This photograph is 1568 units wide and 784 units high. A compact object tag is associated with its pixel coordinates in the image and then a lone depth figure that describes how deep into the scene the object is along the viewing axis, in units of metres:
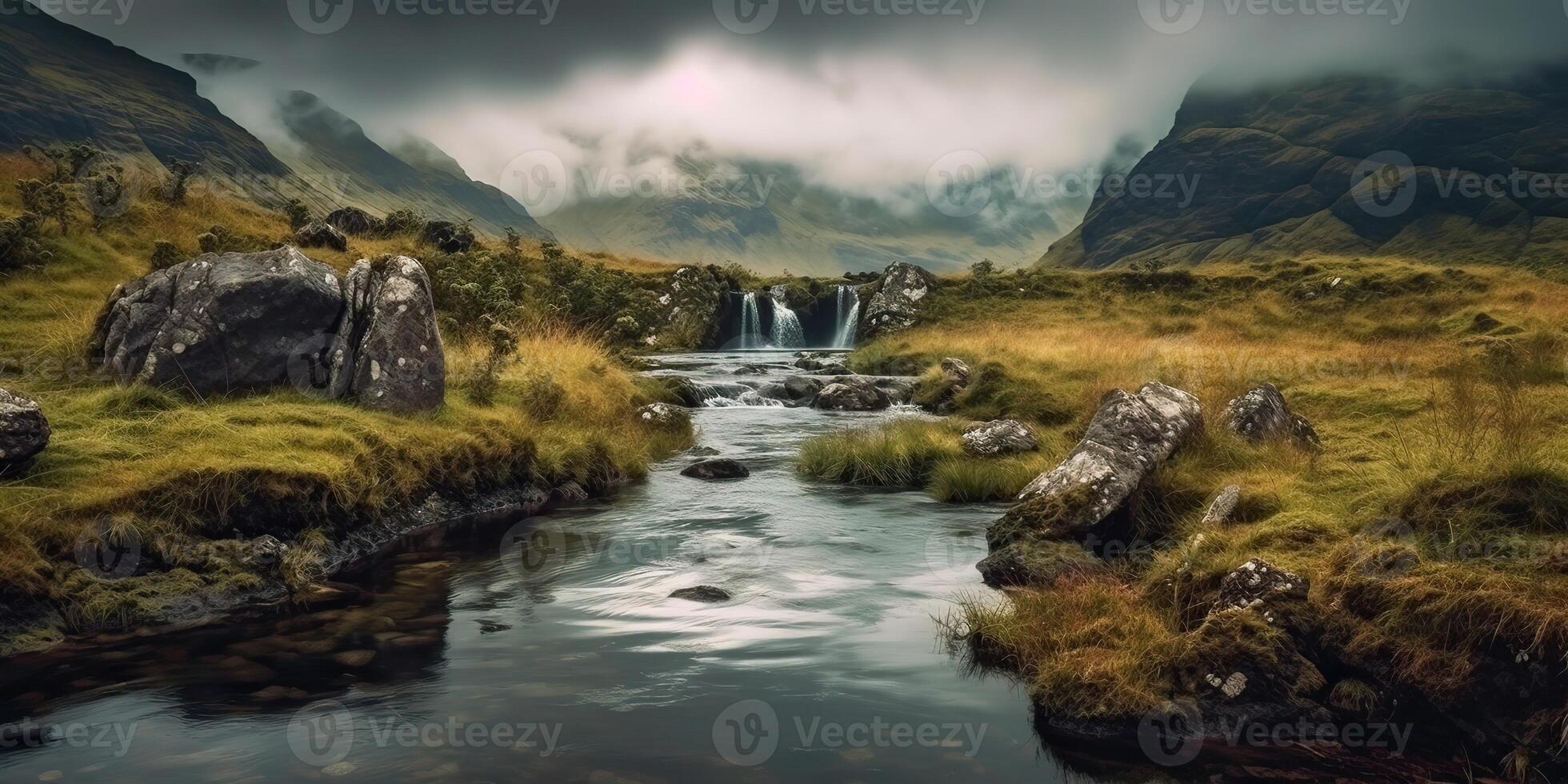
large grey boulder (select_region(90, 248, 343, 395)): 12.54
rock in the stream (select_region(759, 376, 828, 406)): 29.58
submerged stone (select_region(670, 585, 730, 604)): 10.17
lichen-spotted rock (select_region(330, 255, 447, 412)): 13.62
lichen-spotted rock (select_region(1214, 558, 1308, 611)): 7.25
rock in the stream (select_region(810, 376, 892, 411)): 27.45
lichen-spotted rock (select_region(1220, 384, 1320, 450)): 13.32
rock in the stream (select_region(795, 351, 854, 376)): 36.56
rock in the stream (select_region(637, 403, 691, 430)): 20.56
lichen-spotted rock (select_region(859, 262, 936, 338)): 51.72
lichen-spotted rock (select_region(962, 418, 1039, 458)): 16.98
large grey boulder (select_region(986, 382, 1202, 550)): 10.62
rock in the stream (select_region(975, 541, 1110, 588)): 9.70
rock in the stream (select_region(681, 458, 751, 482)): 17.28
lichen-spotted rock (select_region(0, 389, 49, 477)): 8.91
